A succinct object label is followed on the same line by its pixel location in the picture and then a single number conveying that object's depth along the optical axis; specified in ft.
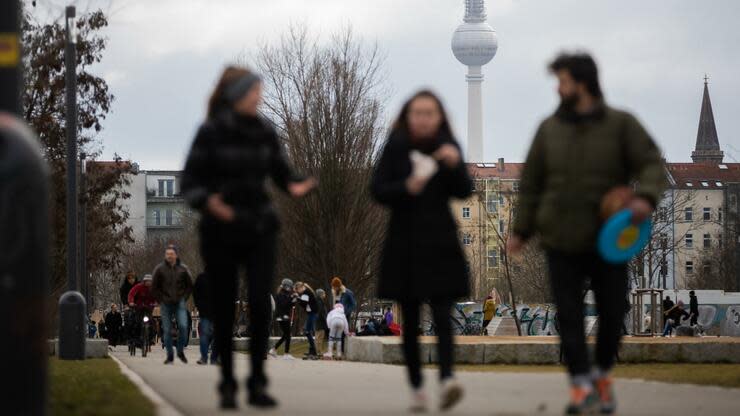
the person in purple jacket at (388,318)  170.91
